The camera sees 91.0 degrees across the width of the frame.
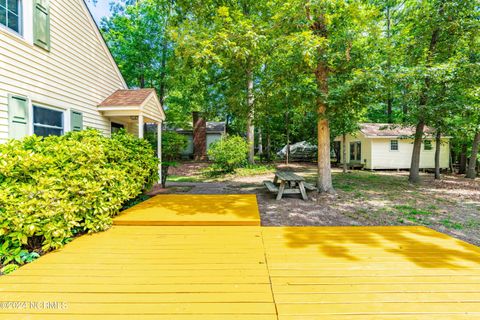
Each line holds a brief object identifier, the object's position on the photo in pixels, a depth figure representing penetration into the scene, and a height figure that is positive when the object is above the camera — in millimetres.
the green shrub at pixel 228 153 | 12117 +157
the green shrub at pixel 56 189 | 2734 -438
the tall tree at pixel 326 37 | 5998 +3233
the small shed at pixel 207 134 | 21700 +2057
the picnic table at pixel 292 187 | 6562 -919
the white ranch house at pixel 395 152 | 15633 +155
